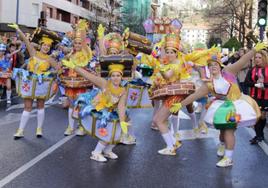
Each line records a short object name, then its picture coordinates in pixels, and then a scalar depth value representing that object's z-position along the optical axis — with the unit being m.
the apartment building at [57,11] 42.44
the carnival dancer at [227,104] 6.77
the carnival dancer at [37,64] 8.39
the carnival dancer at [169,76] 7.48
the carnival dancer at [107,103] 6.75
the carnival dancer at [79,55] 8.53
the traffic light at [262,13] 15.20
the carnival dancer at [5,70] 13.71
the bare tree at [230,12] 42.46
